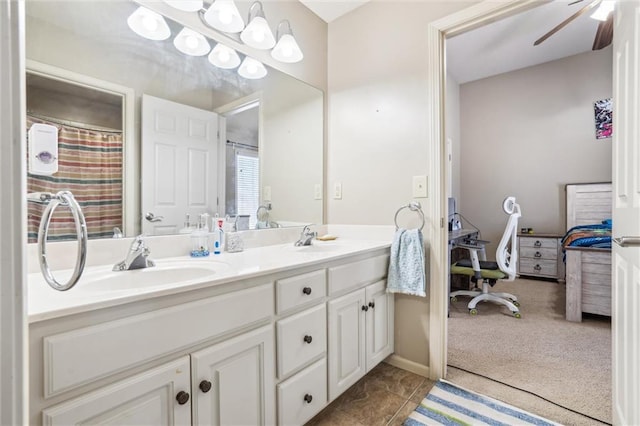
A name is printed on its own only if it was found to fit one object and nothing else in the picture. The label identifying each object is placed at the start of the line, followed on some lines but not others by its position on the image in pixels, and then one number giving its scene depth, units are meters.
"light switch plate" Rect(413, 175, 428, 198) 1.71
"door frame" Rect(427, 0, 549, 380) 1.66
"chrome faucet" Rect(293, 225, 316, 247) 1.80
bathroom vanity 0.66
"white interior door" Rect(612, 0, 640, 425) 0.94
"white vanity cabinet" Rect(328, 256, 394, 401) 1.36
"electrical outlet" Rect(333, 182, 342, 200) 2.10
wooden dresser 3.80
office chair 2.76
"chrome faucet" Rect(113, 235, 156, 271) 1.07
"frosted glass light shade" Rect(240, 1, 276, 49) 1.56
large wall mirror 1.07
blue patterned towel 1.60
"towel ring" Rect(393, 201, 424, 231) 1.72
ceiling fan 2.17
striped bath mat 1.34
